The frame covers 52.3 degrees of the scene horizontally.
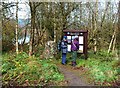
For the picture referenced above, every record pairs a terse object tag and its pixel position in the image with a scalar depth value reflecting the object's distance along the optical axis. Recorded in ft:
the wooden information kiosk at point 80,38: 25.25
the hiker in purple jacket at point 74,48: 22.34
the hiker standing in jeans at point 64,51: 23.18
